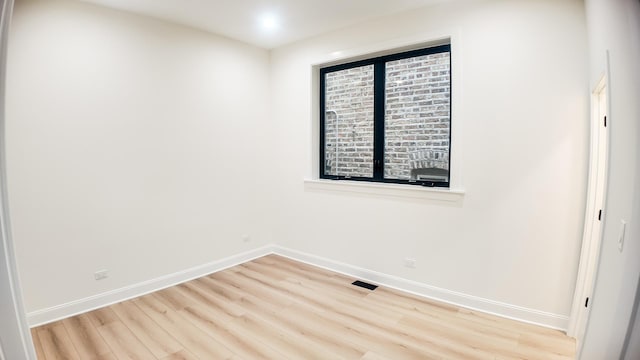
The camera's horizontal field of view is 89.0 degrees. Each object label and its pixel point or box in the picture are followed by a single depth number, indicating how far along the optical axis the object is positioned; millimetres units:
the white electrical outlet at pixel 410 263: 3308
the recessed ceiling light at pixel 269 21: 3287
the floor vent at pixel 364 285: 3459
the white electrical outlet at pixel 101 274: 3039
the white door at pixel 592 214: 2268
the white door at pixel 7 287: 731
